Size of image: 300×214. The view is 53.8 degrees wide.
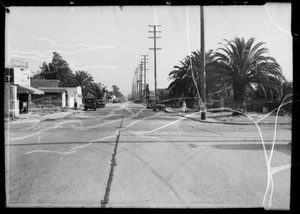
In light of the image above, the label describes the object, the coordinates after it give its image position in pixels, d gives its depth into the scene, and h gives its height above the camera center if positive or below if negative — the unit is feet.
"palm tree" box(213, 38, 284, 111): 82.23 +9.73
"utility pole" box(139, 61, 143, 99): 341.86 +31.39
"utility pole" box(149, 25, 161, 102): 170.96 +41.32
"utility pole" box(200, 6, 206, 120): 73.85 +9.06
